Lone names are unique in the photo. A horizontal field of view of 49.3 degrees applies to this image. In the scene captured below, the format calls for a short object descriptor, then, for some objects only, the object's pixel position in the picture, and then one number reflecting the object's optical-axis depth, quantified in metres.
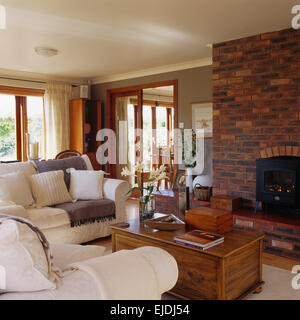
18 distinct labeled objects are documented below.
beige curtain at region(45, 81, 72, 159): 6.59
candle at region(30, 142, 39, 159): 4.68
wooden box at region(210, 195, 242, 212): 3.95
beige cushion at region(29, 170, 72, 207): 3.66
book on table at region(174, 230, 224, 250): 2.20
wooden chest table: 2.16
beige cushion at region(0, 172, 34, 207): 3.35
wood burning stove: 3.56
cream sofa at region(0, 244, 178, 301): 1.21
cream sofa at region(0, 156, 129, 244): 3.32
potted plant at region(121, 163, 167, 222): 2.91
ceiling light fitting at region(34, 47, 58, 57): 4.36
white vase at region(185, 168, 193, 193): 5.08
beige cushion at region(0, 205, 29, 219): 2.89
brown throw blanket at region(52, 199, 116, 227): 3.60
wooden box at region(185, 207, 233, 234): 2.50
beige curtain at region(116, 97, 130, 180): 6.68
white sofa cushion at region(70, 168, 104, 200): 4.02
